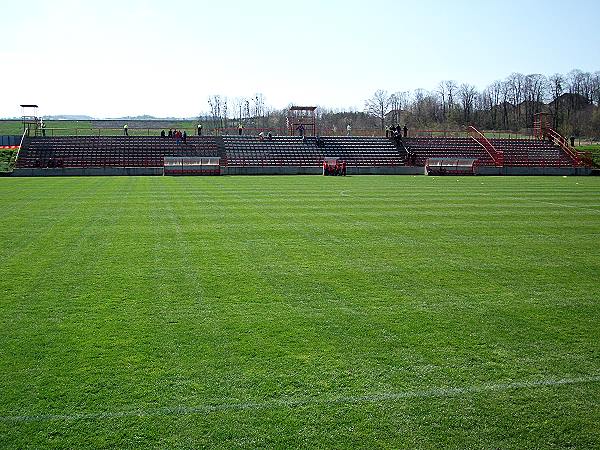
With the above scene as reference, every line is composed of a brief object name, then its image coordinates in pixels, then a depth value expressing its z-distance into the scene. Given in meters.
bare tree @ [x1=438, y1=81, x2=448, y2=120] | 121.36
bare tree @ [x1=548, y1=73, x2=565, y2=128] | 114.38
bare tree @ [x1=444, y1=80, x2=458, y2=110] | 126.50
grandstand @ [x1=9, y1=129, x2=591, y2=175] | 46.41
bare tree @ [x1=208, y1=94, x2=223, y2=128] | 124.88
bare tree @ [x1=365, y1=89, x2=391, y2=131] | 114.78
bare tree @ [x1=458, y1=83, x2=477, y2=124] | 122.94
